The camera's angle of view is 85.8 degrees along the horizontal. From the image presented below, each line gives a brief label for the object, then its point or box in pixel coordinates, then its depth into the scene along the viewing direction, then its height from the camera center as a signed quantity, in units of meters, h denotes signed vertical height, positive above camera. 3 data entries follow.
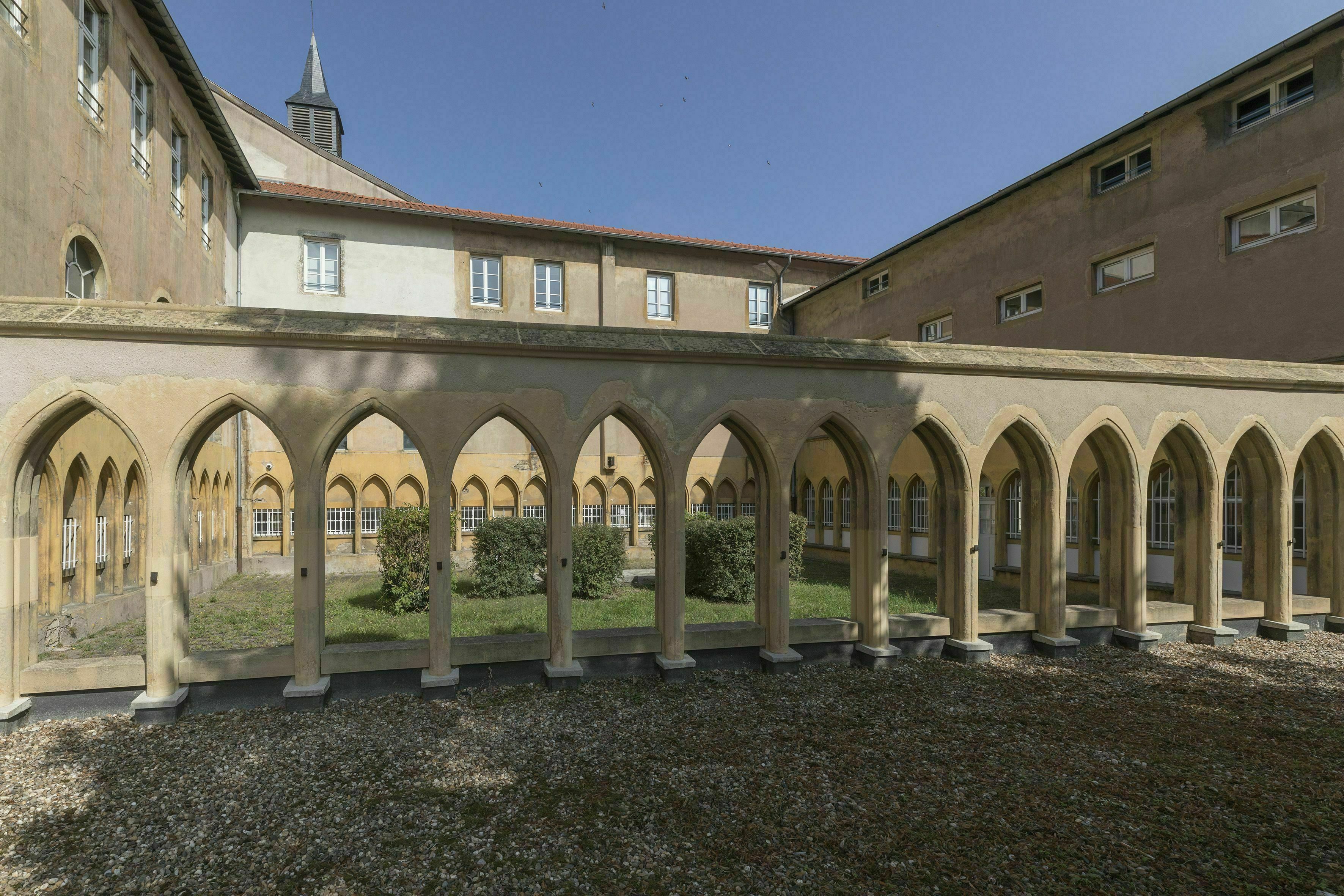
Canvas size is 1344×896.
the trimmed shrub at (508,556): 12.41 -1.82
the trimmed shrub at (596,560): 12.35 -1.91
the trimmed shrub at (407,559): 11.09 -1.66
